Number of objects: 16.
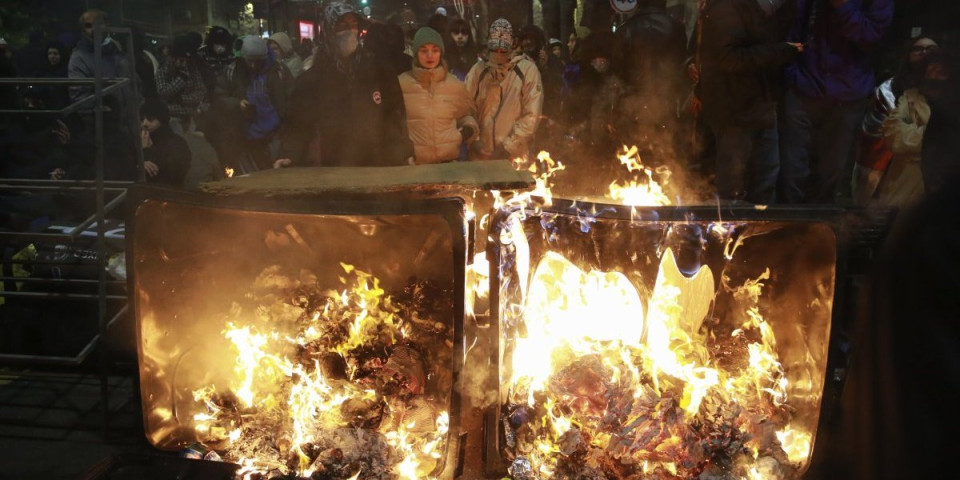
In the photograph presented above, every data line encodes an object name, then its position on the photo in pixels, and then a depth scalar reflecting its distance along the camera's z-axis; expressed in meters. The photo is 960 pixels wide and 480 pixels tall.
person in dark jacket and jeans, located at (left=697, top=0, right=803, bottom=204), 5.51
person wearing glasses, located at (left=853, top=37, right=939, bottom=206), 6.50
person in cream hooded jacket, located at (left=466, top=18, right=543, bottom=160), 6.69
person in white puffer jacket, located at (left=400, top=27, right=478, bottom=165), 6.30
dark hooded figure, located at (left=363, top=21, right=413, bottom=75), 6.48
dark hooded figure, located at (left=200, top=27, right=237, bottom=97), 10.23
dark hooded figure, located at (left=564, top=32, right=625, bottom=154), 7.65
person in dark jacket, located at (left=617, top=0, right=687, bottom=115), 6.87
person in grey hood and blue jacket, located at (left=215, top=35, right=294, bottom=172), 8.01
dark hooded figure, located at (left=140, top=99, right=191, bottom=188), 7.43
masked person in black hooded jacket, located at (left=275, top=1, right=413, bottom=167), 6.39
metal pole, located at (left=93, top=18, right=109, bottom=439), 4.25
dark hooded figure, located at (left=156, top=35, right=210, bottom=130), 9.19
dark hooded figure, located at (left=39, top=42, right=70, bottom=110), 8.48
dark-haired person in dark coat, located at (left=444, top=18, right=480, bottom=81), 8.89
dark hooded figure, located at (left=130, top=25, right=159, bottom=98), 8.19
